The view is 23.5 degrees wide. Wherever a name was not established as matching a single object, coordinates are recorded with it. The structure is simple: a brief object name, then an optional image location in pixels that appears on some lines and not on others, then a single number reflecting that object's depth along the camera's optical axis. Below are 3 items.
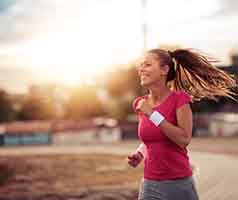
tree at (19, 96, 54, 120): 47.78
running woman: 3.68
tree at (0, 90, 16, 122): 44.39
